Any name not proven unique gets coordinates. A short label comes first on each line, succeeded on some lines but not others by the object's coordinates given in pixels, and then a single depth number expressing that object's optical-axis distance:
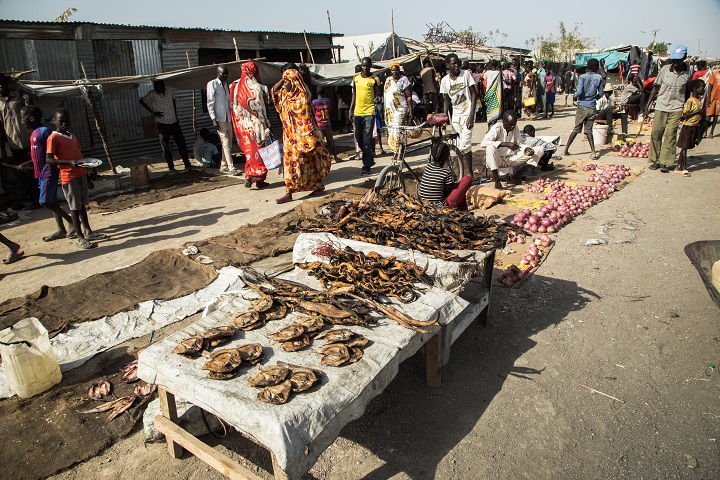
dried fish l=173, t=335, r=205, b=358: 2.79
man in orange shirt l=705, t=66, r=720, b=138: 10.36
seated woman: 5.24
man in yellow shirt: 9.60
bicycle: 6.72
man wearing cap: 8.53
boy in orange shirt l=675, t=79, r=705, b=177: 8.52
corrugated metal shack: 10.78
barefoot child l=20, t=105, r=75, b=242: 5.94
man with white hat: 10.98
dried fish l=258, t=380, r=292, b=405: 2.36
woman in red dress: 8.55
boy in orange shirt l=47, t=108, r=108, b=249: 5.82
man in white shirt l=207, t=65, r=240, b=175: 10.12
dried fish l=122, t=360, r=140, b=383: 3.66
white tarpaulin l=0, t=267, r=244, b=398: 3.95
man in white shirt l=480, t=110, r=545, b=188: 8.25
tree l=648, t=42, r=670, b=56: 47.85
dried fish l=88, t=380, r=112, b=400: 3.48
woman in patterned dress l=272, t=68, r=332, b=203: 7.77
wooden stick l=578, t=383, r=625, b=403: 3.29
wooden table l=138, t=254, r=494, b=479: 2.26
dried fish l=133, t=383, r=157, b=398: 3.47
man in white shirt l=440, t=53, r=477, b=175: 8.85
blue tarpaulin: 26.26
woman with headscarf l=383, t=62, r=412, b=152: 8.98
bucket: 11.52
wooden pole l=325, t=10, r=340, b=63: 17.63
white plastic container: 3.32
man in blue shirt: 9.98
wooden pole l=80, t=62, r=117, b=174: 9.26
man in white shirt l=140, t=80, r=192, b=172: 10.30
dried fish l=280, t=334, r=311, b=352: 2.86
